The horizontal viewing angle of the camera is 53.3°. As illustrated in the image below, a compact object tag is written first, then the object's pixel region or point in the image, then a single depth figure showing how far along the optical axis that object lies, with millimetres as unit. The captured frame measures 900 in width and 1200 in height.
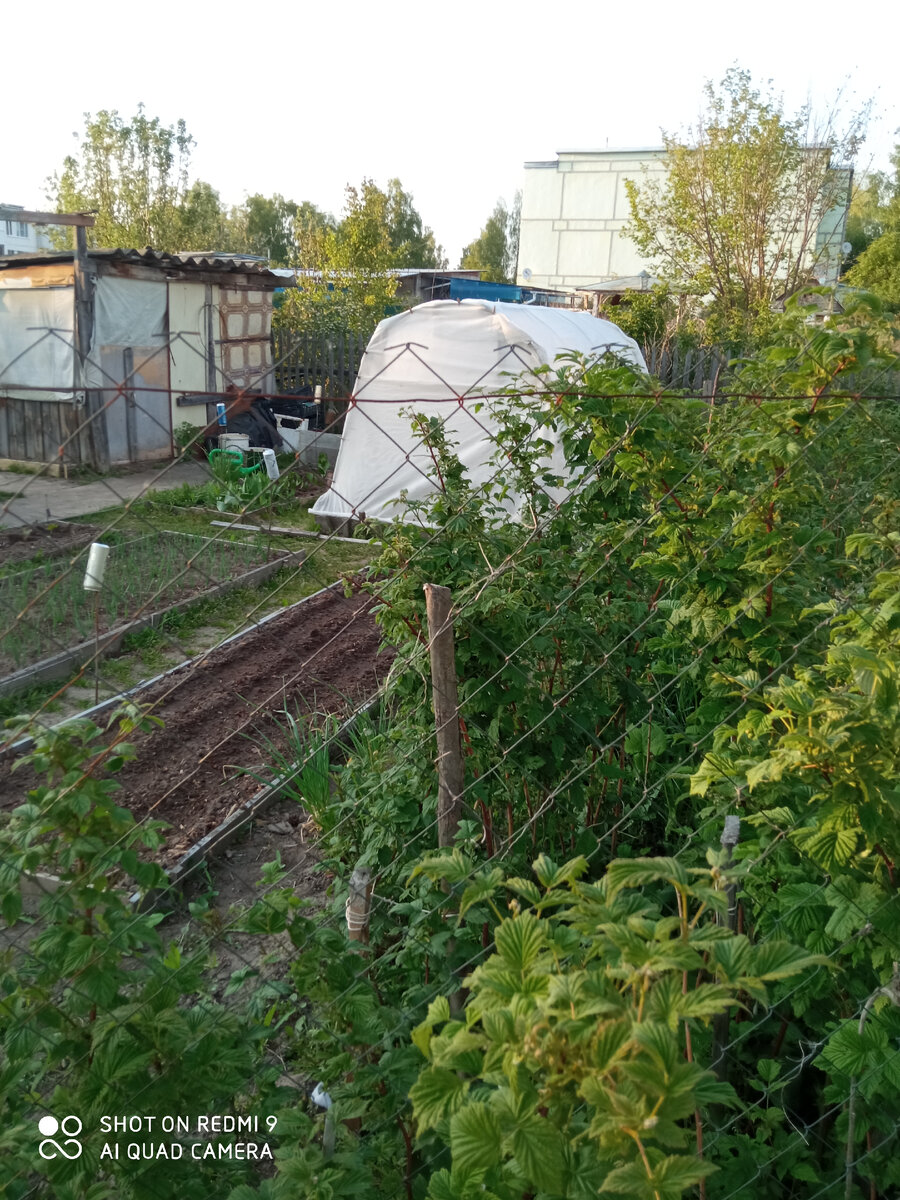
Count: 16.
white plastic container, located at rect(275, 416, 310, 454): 10898
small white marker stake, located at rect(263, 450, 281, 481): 9927
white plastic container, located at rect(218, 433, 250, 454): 10656
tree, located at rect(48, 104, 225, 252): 22969
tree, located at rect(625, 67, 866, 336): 14789
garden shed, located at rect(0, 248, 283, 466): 10891
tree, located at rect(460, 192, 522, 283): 56594
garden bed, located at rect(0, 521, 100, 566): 7184
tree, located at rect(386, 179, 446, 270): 46000
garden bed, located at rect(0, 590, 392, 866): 3746
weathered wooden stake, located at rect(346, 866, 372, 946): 1995
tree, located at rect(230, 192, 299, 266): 51812
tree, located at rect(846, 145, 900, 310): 22156
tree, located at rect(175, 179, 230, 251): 25406
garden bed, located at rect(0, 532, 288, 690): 5301
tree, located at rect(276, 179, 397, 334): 14312
